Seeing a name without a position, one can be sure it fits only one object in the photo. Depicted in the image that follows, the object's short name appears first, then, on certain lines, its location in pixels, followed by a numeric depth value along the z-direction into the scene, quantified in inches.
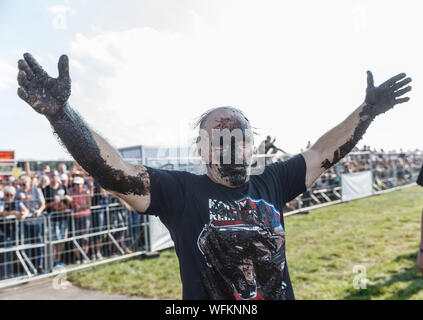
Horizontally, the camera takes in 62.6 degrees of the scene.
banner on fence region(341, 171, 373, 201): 512.7
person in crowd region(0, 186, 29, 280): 224.5
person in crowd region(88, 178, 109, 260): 264.5
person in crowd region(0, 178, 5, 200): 227.0
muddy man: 55.9
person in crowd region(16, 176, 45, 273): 234.1
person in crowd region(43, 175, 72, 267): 244.1
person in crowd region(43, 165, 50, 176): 261.1
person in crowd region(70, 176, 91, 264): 253.0
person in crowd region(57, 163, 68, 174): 257.9
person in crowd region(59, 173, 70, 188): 253.4
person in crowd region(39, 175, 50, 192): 247.6
